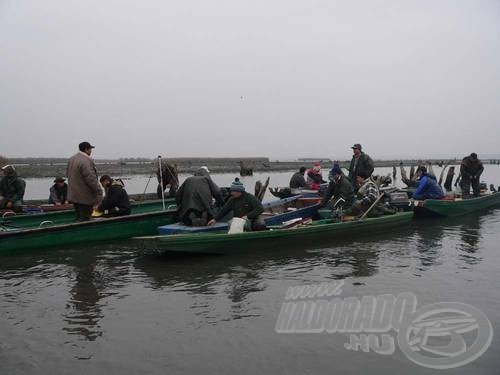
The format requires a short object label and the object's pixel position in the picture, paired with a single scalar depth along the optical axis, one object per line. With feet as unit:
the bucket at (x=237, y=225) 31.12
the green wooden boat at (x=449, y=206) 49.42
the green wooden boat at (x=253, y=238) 29.17
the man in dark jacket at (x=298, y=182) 59.77
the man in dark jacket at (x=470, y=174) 58.54
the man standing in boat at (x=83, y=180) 32.76
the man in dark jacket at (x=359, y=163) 44.88
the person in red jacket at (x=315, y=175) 61.93
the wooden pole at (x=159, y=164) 44.75
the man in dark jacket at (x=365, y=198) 39.01
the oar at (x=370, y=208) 38.24
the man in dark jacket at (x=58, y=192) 47.21
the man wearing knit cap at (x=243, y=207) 32.04
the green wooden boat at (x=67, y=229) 32.09
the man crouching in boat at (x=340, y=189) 39.86
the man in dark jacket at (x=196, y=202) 32.89
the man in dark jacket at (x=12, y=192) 41.24
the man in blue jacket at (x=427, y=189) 50.52
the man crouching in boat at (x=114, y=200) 37.17
